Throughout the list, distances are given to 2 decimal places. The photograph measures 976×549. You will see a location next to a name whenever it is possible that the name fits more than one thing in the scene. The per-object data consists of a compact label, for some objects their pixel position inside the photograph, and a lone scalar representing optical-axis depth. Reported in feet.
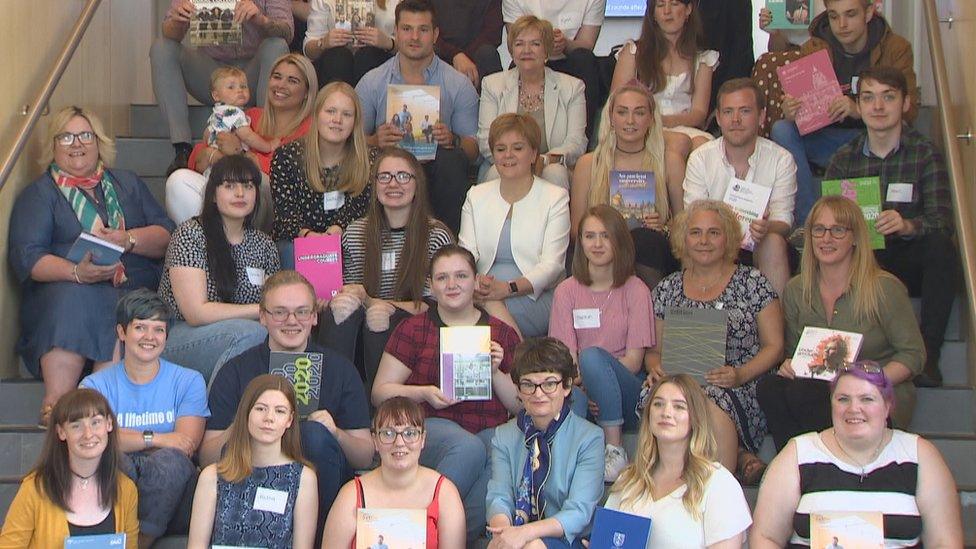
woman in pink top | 17.90
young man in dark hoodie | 21.18
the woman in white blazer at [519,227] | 19.31
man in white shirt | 20.21
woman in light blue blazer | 15.14
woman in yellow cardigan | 14.53
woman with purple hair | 13.97
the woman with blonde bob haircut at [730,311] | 16.63
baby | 21.43
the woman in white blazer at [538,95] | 22.70
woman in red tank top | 14.73
